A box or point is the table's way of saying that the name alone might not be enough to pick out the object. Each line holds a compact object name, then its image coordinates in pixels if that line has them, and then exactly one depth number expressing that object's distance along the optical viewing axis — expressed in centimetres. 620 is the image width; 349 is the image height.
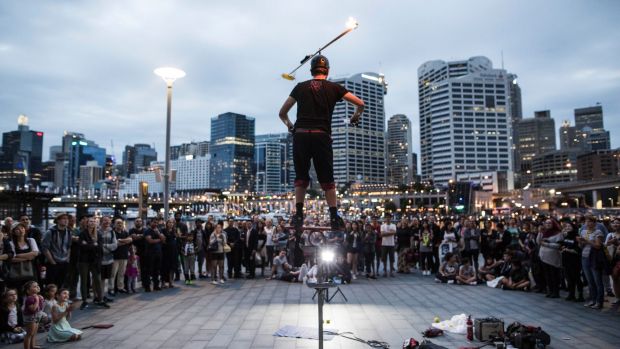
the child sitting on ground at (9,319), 680
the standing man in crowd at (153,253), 1162
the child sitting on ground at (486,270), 1333
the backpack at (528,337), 606
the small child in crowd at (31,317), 632
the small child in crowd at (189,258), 1338
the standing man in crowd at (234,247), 1456
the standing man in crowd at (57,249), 868
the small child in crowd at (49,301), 704
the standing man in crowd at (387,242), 1498
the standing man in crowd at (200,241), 1433
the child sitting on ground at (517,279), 1178
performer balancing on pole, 432
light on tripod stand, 492
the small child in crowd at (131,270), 1165
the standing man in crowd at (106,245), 995
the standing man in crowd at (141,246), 1166
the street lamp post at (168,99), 1345
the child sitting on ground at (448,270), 1326
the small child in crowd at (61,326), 682
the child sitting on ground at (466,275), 1308
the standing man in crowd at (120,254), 1088
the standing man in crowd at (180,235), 1349
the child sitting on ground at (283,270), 1349
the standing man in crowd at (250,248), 1459
